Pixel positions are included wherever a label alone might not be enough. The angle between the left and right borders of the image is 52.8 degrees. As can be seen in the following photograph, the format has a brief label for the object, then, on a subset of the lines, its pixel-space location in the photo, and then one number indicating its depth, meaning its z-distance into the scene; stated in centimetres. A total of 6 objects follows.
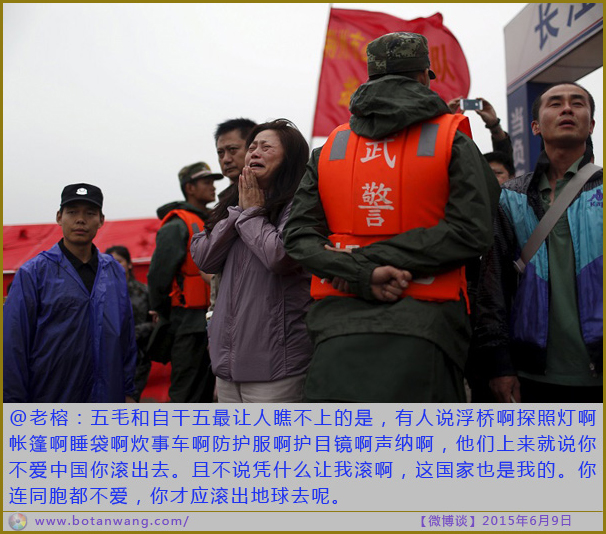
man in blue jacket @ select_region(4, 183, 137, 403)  354
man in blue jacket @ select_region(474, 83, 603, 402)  244
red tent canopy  783
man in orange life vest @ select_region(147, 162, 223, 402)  410
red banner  686
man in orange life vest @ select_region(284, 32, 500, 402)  203
